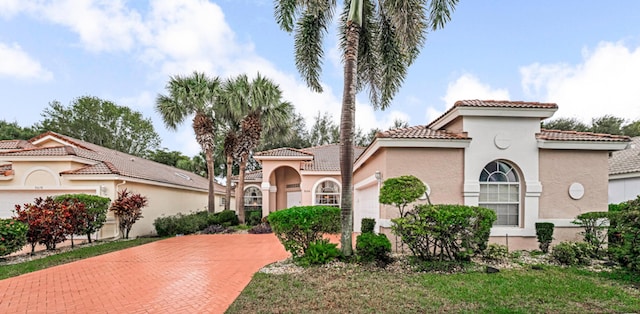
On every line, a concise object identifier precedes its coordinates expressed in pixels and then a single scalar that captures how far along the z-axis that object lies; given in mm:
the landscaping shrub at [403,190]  7925
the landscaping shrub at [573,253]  8195
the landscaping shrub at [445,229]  7598
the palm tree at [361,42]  8469
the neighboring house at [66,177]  13883
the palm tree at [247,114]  19078
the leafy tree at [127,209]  14023
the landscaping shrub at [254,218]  20125
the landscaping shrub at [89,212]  12133
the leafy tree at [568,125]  32375
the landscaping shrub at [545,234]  9486
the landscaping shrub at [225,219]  18672
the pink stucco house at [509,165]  9773
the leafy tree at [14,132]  30453
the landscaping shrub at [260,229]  16509
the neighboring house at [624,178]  14195
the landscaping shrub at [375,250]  7977
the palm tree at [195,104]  18828
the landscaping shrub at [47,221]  10469
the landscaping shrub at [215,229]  17031
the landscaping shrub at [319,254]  8031
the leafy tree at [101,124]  33219
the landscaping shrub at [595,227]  8898
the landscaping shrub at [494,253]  8430
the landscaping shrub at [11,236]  9125
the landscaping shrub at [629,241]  6828
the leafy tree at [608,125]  31078
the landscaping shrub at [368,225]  11106
